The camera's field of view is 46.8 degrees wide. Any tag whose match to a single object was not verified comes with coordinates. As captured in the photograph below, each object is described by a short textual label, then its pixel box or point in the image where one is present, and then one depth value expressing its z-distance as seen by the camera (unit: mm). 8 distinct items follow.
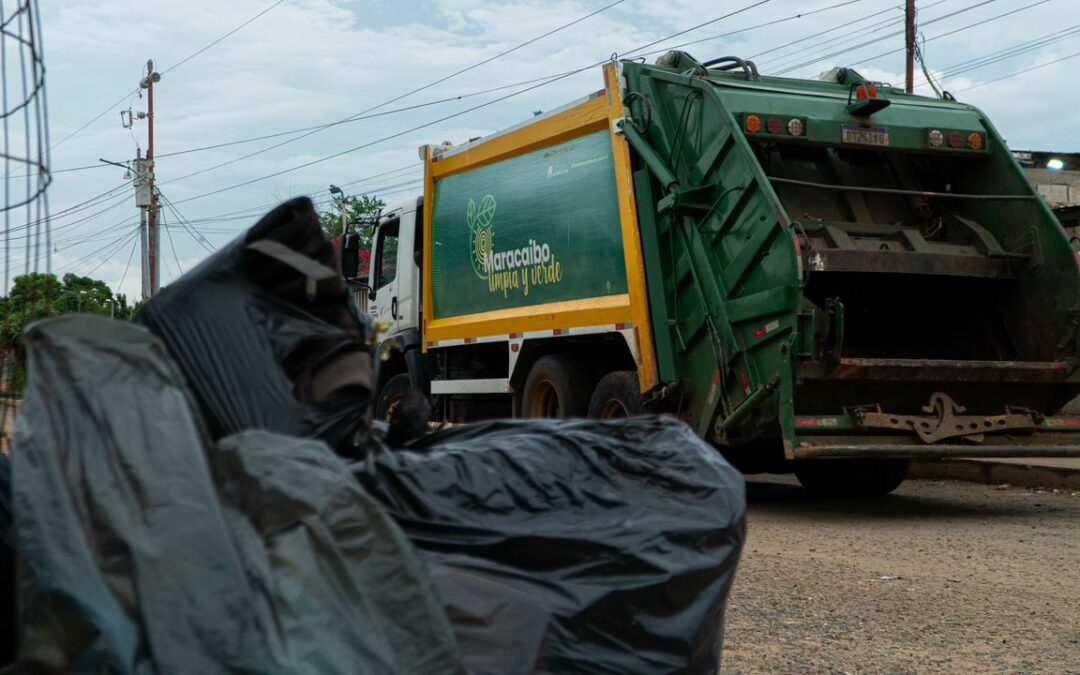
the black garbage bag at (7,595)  1954
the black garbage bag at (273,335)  2109
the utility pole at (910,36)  21578
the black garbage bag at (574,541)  2076
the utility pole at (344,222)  10781
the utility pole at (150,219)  33219
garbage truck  7102
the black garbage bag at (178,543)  1650
